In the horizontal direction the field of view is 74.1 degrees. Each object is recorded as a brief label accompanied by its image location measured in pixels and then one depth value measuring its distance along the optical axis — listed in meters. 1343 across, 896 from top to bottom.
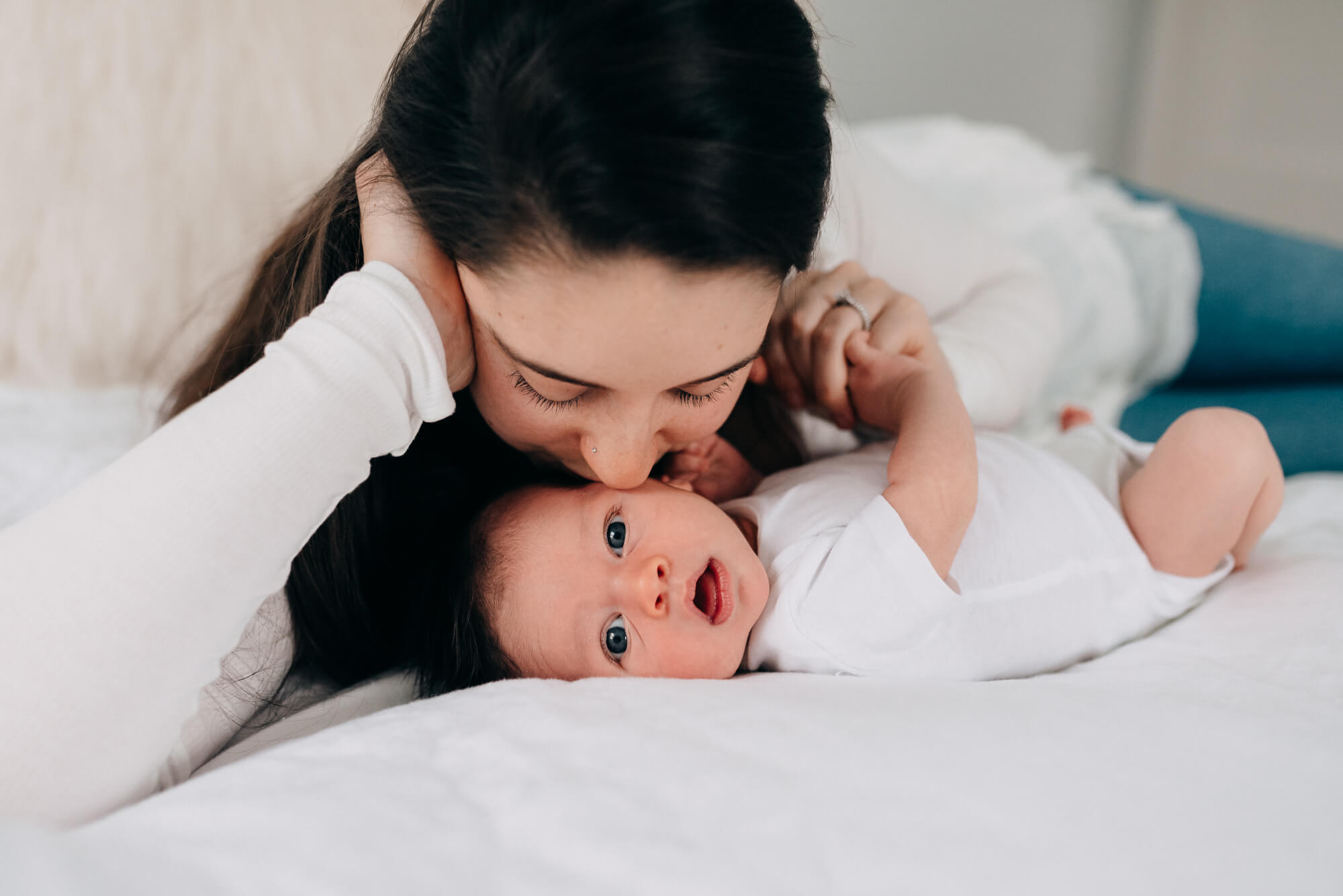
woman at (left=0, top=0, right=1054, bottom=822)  0.53
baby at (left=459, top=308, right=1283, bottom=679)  0.78
